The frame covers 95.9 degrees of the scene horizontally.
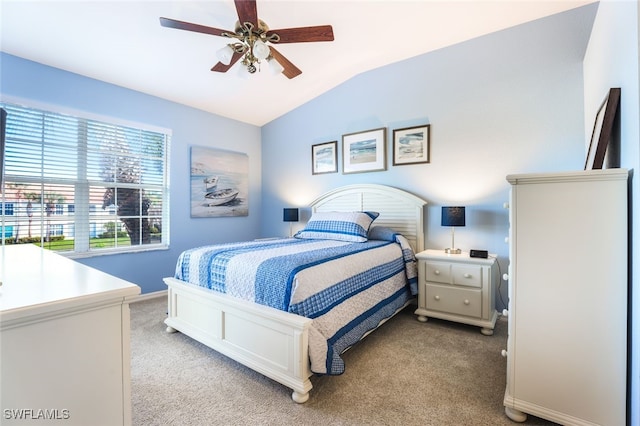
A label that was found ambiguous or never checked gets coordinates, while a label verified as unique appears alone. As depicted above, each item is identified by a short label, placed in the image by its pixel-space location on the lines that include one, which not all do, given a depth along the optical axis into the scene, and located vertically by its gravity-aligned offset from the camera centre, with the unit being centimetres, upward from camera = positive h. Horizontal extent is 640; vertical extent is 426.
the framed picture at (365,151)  369 +83
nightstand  261 -71
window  279 +31
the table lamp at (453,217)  285 -3
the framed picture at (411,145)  337 +83
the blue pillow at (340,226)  314 -15
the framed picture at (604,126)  157 +51
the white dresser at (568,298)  133 -41
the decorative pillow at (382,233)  323 -23
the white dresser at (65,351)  68 -36
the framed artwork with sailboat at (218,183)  409 +45
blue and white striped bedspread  177 -50
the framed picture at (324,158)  414 +82
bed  169 -74
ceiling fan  198 +130
